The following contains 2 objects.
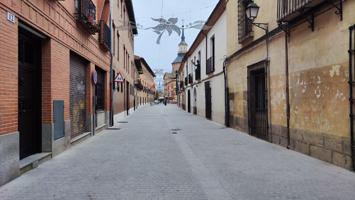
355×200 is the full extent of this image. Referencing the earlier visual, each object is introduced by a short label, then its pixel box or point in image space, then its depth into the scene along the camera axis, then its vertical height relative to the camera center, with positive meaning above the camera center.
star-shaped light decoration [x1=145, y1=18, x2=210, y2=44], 14.88 +3.01
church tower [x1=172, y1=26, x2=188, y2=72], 106.12 +14.17
